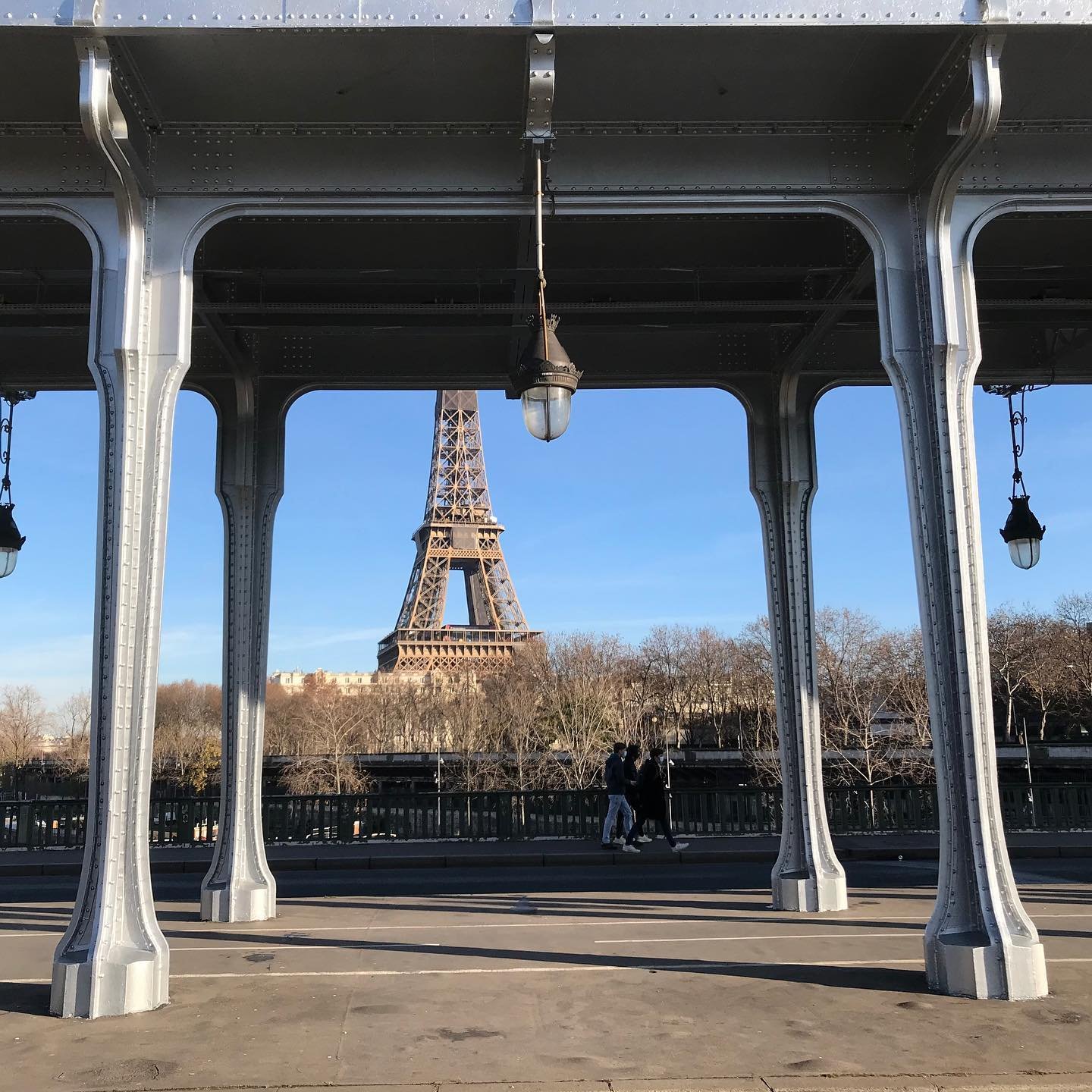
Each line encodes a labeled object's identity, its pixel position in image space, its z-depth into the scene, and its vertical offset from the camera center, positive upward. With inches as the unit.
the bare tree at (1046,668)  2733.8 +150.0
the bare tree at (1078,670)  2728.8 +143.4
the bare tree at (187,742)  2719.0 +14.3
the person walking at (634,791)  684.7 -36.6
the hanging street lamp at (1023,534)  516.7 +94.1
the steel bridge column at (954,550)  291.4 +53.2
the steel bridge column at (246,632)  453.1 +50.3
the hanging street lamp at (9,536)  521.7 +105.3
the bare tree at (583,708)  2266.2 +65.8
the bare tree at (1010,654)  2726.4 +191.5
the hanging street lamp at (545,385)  265.0 +88.3
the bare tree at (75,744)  3006.9 +19.9
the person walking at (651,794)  698.8 -38.1
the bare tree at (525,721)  2321.6 +40.9
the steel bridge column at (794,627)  450.3 +46.2
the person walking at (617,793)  691.4 -37.4
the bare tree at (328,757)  2477.9 -32.0
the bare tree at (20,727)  3676.2 +87.9
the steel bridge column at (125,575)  283.6 +49.9
